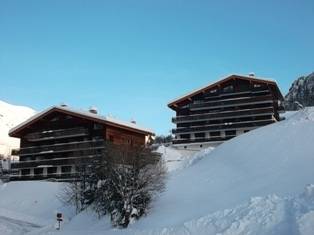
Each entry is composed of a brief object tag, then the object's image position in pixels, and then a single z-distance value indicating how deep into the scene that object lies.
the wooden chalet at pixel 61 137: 46.75
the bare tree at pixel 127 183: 25.28
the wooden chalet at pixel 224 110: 56.88
